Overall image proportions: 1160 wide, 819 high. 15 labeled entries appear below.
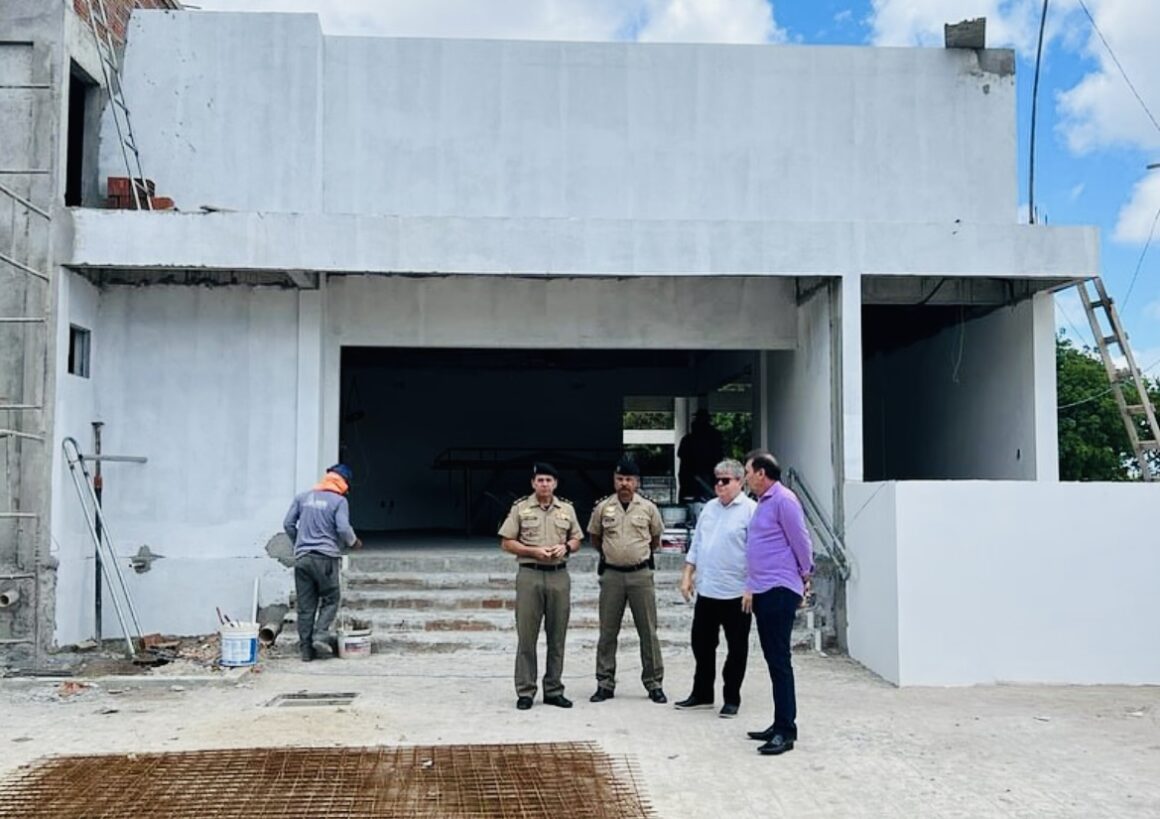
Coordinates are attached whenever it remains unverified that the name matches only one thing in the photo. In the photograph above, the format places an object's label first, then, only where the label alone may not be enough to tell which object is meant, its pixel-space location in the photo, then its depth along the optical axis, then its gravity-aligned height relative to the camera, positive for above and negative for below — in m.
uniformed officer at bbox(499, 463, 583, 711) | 7.18 -0.73
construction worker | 9.02 -0.74
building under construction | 9.38 +1.92
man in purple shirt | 6.05 -0.58
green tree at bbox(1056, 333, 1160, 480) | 25.62 +0.81
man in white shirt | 6.86 -0.76
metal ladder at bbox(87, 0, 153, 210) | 10.23 +3.51
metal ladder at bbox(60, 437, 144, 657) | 9.48 -0.71
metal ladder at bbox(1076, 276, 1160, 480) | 10.16 +0.88
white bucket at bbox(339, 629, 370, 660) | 9.16 -1.51
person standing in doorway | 14.67 +0.17
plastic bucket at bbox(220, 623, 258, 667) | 8.61 -1.41
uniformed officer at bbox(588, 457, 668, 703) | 7.36 -0.73
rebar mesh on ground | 4.99 -1.56
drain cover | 7.39 -1.60
